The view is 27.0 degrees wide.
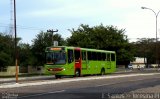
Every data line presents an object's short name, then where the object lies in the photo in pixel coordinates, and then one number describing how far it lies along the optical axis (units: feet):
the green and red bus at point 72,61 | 107.66
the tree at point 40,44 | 206.56
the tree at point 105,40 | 221.77
